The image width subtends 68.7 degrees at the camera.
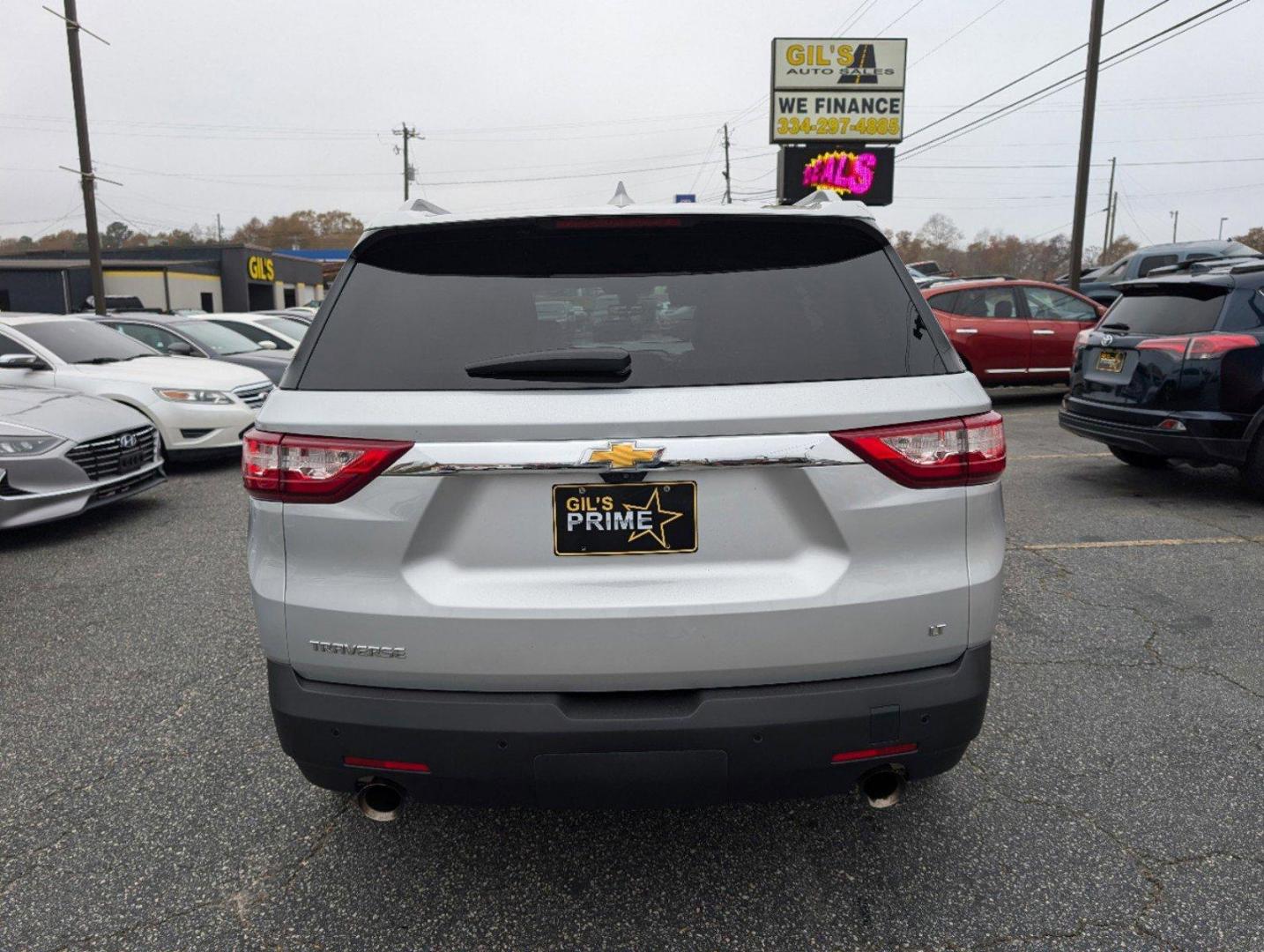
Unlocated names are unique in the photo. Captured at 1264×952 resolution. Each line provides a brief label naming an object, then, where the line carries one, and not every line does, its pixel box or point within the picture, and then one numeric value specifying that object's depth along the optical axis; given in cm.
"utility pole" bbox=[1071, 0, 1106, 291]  1914
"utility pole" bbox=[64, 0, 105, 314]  2002
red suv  1265
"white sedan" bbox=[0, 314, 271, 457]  855
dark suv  659
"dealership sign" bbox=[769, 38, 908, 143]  2519
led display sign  2448
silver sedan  614
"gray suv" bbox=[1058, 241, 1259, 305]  1711
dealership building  4312
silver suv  204
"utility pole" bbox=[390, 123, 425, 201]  5968
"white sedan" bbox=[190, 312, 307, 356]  1437
